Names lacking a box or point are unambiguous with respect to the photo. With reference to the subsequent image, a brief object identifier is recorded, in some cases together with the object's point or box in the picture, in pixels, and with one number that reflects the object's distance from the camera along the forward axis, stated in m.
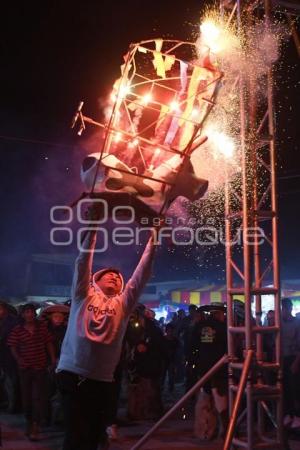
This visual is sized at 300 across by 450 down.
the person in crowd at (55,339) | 8.46
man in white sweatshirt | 3.54
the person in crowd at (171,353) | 11.91
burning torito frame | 3.72
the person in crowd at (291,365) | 7.71
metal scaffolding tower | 5.46
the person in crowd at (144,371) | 8.98
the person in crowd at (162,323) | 17.46
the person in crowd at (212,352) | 7.49
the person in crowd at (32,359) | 7.53
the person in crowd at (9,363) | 9.57
